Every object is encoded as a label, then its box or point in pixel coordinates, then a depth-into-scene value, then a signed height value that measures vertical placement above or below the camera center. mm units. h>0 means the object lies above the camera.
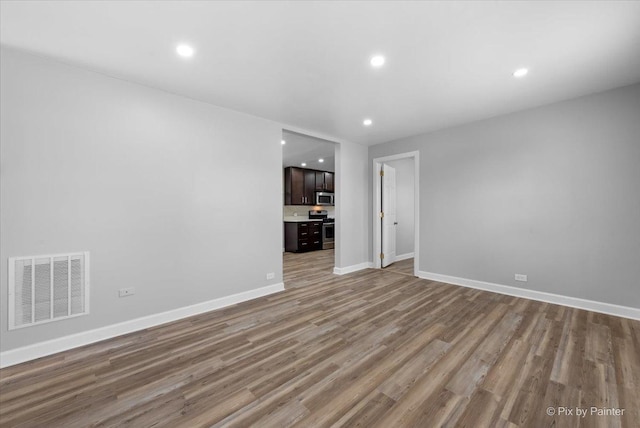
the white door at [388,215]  5505 +51
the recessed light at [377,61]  2316 +1462
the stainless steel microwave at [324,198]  8445 +648
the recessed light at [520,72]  2551 +1480
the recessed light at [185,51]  2171 +1459
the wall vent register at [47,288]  2154 -636
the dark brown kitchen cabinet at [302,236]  7570 -574
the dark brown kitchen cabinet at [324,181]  8555 +1239
